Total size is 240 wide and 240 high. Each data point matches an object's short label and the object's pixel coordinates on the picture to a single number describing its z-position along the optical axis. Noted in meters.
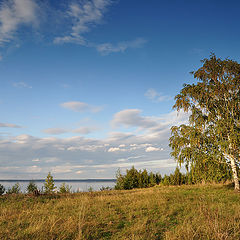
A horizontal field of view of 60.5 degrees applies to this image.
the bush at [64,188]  24.93
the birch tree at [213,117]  16.70
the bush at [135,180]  28.98
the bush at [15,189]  24.44
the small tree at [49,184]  26.46
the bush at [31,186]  25.09
